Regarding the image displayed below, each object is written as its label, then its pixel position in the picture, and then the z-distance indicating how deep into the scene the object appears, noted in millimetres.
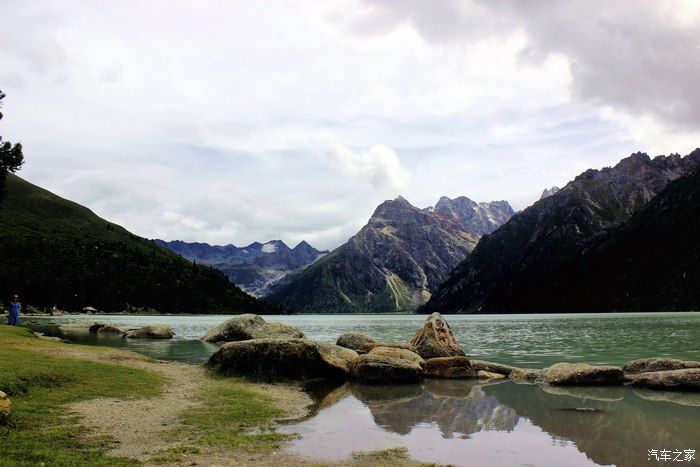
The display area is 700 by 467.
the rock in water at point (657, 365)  30297
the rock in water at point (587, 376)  29047
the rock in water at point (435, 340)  42500
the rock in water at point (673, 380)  26719
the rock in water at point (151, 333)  72250
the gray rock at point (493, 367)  34156
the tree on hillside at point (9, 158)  58031
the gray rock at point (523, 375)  31203
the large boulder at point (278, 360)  32219
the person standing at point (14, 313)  59819
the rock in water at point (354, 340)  48856
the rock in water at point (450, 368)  33594
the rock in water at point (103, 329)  78256
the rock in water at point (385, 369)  31672
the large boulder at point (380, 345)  42100
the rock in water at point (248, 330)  48688
